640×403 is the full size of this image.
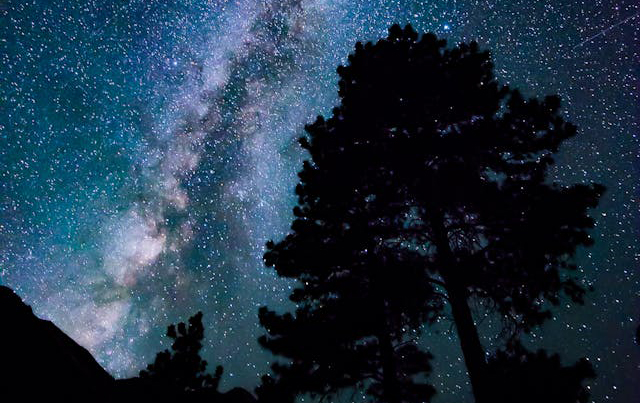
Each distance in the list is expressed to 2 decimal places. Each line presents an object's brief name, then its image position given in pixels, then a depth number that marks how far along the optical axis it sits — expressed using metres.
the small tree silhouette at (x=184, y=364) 12.30
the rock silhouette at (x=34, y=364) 6.05
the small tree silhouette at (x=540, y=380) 7.00
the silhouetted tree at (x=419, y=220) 8.57
